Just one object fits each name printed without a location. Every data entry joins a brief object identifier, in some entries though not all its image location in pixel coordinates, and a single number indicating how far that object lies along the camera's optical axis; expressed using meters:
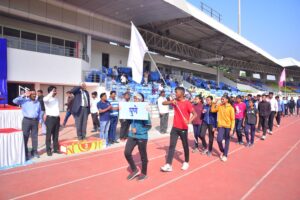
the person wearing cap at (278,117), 15.67
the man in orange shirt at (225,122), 7.16
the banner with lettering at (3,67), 14.21
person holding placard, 5.28
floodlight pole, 41.66
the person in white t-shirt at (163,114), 11.55
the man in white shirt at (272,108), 12.55
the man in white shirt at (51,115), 6.87
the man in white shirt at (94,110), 10.80
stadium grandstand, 16.61
